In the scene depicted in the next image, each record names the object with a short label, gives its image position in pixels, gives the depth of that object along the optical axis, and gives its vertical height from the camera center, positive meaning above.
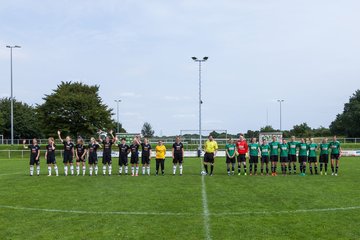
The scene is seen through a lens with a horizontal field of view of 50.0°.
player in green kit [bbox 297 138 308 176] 20.44 -1.11
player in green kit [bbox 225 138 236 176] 20.17 -1.08
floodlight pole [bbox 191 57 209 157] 39.34 +7.58
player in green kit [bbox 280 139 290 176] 20.44 -1.02
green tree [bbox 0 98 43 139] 81.69 +2.50
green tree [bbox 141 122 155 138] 121.93 +1.40
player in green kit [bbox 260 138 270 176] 20.33 -0.96
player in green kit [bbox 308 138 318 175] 20.47 -1.03
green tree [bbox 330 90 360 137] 84.44 +2.74
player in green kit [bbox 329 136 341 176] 20.09 -0.91
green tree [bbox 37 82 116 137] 53.93 +2.87
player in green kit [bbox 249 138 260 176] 20.36 -0.96
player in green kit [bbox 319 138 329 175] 20.33 -1.03
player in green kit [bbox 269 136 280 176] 20.30 -1.07
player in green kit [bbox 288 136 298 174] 20.61 -0.90
